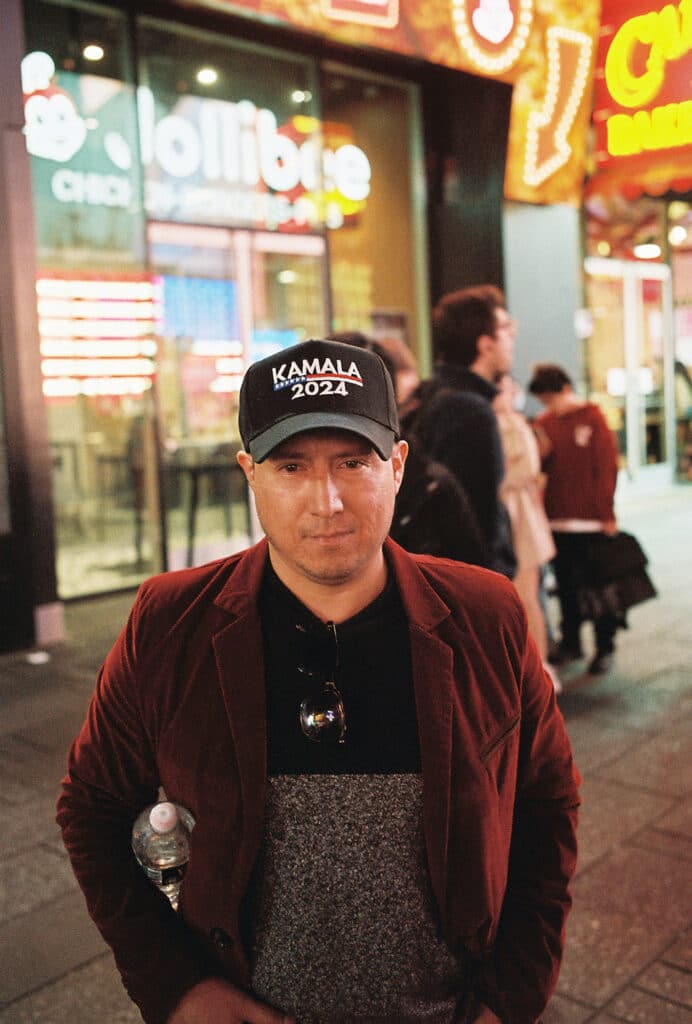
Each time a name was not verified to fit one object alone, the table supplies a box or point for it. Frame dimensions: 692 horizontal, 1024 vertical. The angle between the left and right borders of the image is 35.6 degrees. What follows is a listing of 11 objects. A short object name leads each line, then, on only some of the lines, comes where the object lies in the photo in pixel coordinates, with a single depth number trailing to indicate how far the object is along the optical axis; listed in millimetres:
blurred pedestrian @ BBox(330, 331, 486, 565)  3969
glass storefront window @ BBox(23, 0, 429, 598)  9227
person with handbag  6504
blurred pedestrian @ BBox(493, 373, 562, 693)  5566
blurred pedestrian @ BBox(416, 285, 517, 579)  4520
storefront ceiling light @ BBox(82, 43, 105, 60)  9109
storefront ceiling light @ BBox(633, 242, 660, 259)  15721
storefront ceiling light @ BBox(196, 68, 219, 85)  9828
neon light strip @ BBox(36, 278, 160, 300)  9180
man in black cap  1635
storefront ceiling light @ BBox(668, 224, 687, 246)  16328
